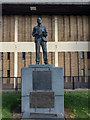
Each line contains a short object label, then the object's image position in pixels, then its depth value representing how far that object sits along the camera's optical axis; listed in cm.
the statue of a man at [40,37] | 611
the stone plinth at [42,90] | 553
